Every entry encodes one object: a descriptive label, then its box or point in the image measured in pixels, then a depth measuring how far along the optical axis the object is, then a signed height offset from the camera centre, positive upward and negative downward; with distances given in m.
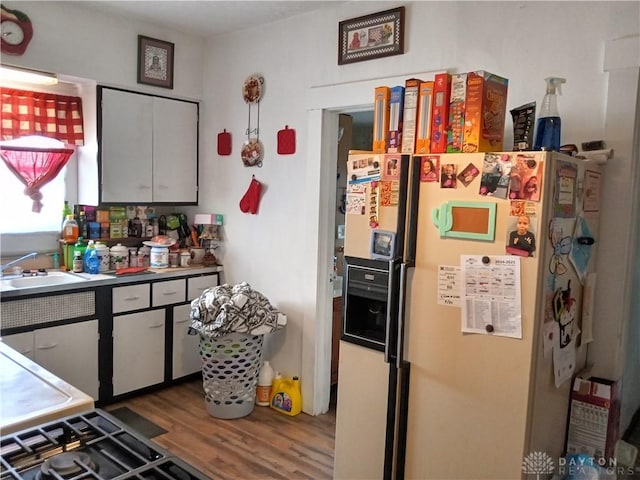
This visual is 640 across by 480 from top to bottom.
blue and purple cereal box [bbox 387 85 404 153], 2.18 +0.35
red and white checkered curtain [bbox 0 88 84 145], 3.27 +0.48
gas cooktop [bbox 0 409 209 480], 1.06 -0.56
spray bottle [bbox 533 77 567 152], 2.03 +0.33
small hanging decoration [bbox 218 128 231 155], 3.78 +0.39
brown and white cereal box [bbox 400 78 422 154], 2.12 +0.36
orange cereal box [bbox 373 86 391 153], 2.21 +0.36
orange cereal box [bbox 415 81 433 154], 2.08 +0.34
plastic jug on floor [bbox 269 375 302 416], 3.37 -1.28
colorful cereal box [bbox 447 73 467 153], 2.00 +0.36
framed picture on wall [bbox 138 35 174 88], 3.57 +0.92
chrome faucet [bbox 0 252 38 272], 3.24 -0.45
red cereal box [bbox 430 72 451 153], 2.04 +0.36
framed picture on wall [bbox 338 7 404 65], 2.83 +0.93
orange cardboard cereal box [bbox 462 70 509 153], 1.95 +0.35
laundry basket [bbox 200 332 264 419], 3.18 -1.08
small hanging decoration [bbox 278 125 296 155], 3.38 +0.38
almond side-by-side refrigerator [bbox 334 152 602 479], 1.83 -0.39
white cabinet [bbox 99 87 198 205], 3.50 +0.32
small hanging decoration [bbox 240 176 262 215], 3.60 +0.00
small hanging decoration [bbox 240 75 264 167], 3.57 +0.46
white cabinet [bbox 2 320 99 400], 2.97 -0.94
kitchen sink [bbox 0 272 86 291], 3.18 -0.57
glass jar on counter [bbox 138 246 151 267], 3.75 -0.45
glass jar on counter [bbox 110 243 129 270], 3.60 -0.44
